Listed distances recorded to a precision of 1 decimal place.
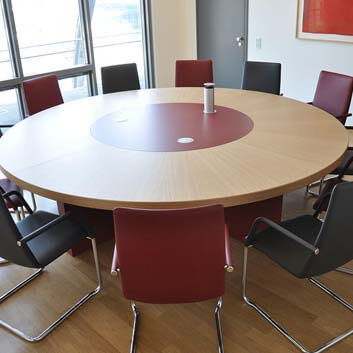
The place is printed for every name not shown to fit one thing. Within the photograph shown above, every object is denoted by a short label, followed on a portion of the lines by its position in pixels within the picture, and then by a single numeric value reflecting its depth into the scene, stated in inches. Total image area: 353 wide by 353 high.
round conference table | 83.1
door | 223.1
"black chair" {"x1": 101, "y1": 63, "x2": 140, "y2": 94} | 169.3
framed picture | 180.1
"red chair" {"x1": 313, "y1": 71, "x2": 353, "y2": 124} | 136.7
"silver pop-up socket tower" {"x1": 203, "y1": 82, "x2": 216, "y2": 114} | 123.4
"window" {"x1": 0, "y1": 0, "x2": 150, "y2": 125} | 193.0
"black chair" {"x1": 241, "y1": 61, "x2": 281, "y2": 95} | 160.9
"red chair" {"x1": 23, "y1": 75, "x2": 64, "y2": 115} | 148.3
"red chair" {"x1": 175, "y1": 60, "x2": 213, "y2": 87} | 174.2
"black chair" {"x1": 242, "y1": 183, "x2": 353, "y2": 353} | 71.5
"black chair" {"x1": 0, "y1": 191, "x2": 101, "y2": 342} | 79.0
